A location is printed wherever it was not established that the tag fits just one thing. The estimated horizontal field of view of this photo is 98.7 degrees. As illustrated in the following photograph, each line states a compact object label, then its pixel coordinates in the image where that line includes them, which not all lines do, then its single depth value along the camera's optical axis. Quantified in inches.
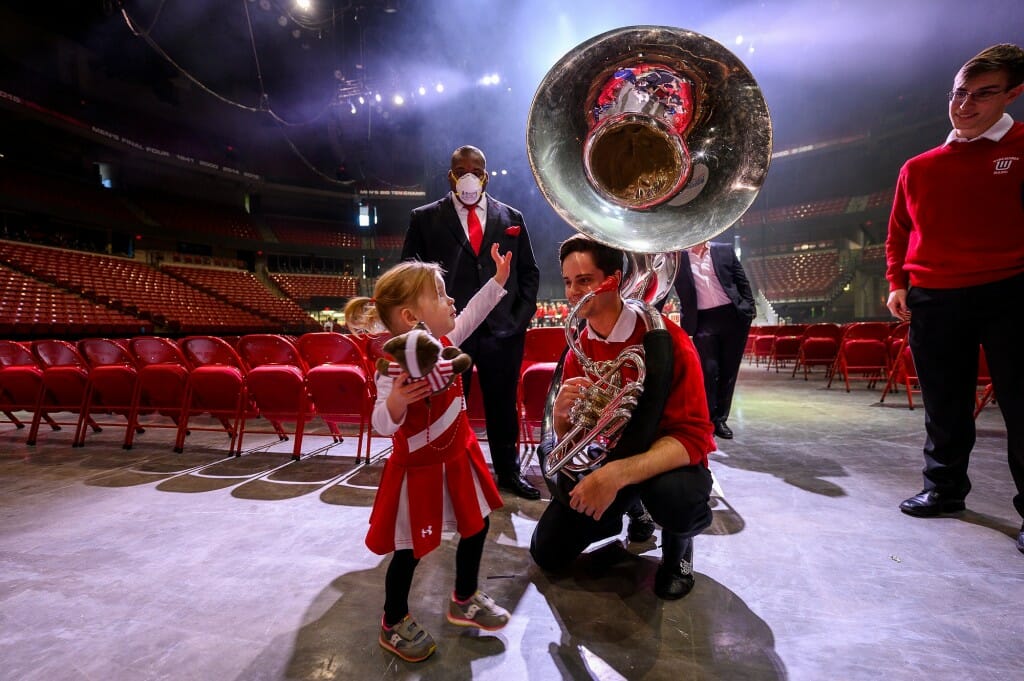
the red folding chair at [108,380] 137.4
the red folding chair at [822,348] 277.3
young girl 47.4
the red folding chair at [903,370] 180.8
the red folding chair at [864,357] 230.1
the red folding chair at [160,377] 131.5
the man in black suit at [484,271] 91.9
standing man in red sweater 70.9
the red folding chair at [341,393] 115.9
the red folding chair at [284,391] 120.3
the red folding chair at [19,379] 147.4
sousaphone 55.2
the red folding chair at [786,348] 324.2
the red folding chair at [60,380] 142.9
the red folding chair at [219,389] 127.3
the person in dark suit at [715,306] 128.7
